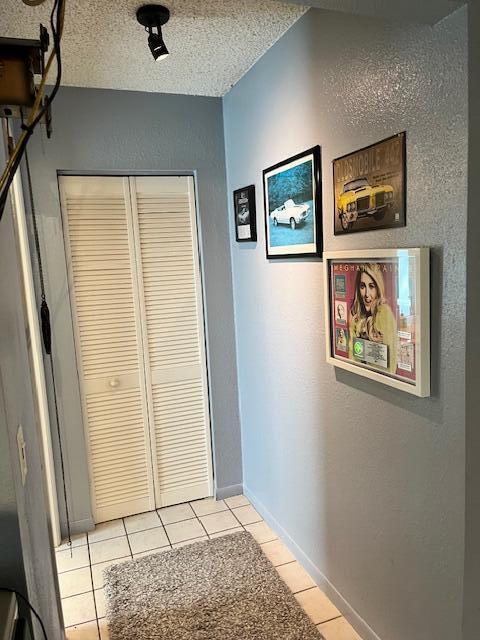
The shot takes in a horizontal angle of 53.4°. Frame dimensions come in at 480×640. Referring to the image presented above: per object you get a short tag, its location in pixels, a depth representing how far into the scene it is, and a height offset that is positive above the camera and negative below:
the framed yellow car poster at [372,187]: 1.48 +0.21
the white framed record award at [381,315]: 1.42 -0.21
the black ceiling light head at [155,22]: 1.81 +0.93
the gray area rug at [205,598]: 2.02 -1.55
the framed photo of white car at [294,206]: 1.95 +0.22
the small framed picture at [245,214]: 2.58 +0.24
